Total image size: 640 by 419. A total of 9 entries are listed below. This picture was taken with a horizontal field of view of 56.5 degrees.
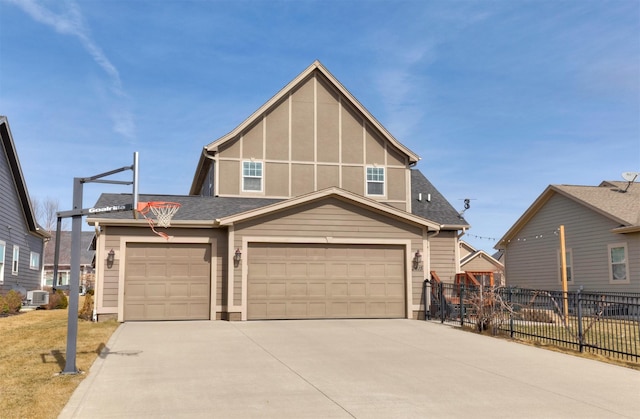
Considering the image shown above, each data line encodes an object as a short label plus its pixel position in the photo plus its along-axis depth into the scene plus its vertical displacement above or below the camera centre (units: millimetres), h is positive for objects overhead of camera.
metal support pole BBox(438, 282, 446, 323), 18375 -674
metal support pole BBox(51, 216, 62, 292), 9094 +403
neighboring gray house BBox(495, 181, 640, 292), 22828 +1745
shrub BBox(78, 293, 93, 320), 18500 -943
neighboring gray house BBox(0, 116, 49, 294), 23750 +2432
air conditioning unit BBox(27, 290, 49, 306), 21378 -594
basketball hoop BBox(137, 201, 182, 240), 17188 +1985
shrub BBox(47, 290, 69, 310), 25641 -892
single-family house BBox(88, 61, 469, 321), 18156 +1067
